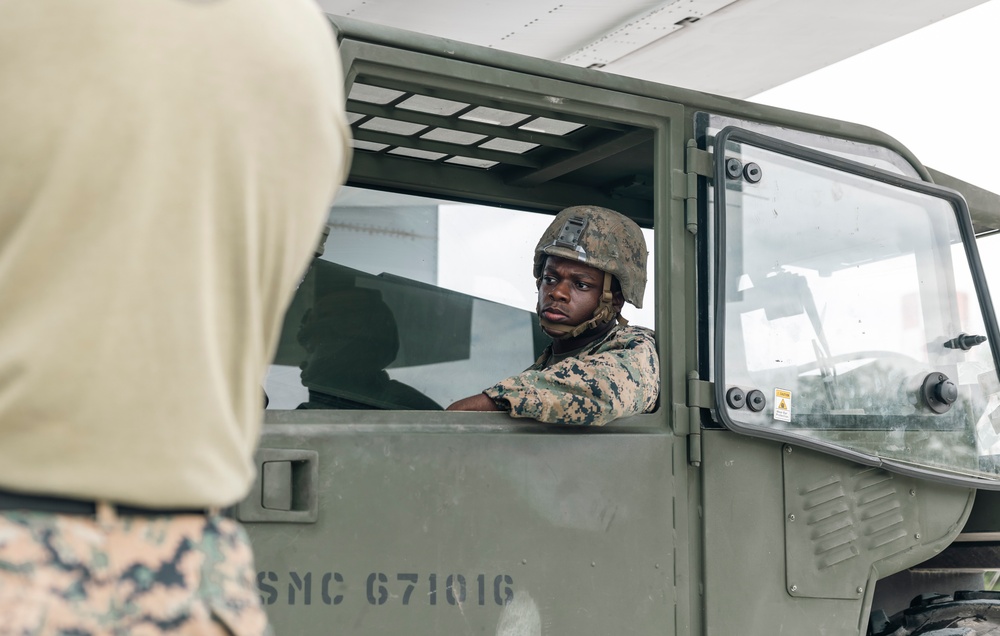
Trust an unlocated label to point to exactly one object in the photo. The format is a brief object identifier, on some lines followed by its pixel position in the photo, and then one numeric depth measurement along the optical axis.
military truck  2.28
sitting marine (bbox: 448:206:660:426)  3.36
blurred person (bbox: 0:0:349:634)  0.92
